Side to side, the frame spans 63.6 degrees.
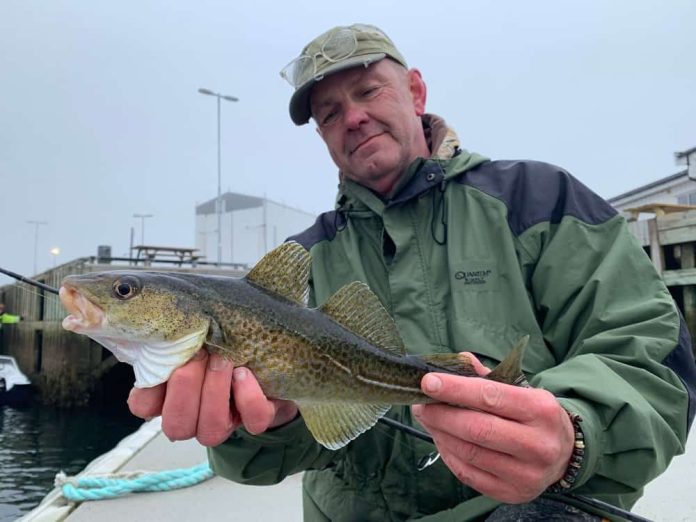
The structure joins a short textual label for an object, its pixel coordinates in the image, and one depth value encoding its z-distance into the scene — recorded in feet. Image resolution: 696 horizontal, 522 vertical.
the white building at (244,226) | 165.17
